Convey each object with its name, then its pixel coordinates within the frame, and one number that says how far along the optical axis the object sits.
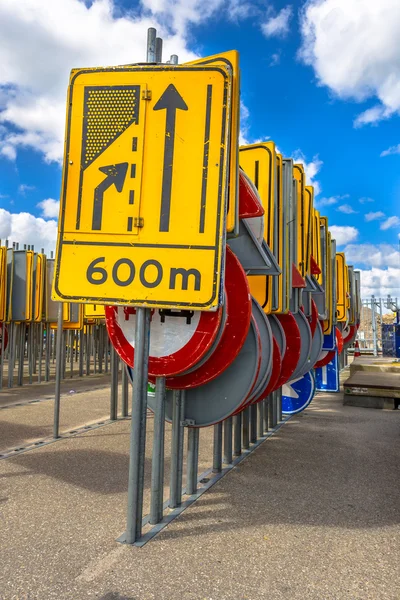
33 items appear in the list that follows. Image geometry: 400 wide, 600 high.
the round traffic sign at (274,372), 4.73
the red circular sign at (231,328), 3.34
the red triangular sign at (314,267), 7.06
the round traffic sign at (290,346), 5.52
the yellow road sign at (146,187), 3.04
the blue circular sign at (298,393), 7.05
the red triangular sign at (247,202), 3.66
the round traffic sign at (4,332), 12.56
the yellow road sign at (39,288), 12.81
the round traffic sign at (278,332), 5.40
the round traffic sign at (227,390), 3.53
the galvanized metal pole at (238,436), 5.32
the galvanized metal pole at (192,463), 3.99
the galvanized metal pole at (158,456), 3.31
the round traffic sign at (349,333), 16.28
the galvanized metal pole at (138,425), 3.03
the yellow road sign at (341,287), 10.88
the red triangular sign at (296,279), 5.67
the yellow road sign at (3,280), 12.15
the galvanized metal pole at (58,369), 6.11
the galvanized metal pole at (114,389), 7.57
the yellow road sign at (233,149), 3.18
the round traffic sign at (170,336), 3.17
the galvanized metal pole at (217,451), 4.59
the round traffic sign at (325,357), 9.53
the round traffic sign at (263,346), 3.93
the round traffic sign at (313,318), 7.26
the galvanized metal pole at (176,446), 3.62
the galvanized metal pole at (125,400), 7.85
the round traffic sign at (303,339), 6.31
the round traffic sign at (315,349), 6.94
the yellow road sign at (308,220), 6.64
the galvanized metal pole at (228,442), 4.96
